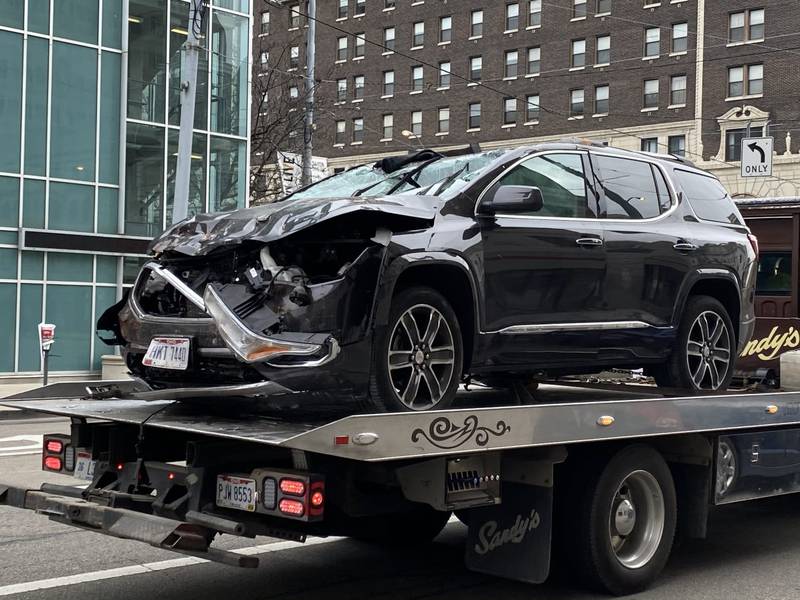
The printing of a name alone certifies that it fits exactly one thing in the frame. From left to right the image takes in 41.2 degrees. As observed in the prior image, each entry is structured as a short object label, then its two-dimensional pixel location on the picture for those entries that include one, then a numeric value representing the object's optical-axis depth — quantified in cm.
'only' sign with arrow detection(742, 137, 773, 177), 2645
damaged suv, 522
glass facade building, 2253
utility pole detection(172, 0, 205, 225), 1739
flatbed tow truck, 488
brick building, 4912
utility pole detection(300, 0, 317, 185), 2475
